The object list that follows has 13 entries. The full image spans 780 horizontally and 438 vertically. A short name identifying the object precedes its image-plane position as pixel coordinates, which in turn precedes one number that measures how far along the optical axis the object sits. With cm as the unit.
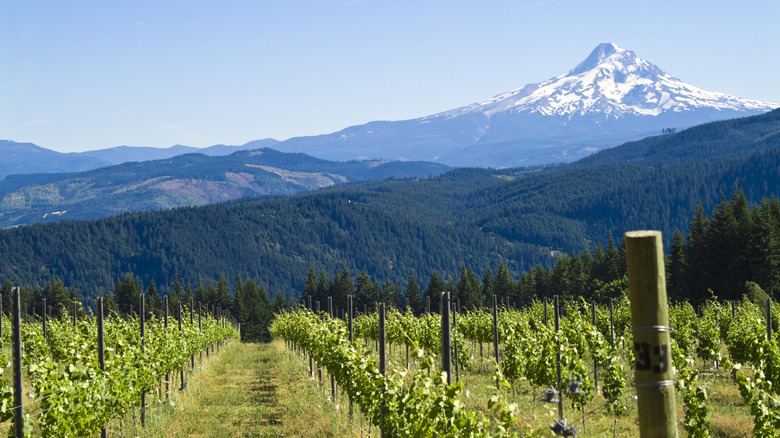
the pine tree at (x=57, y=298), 9450
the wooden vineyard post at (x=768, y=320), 1771
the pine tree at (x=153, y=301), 10144
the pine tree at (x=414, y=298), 10344
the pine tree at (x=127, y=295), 10512
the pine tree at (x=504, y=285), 9594
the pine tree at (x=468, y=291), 9962
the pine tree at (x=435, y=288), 10084
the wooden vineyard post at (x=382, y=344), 1471
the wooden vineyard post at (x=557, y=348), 1780
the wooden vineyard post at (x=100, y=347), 1562
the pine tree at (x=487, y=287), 10289
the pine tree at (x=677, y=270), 6594
